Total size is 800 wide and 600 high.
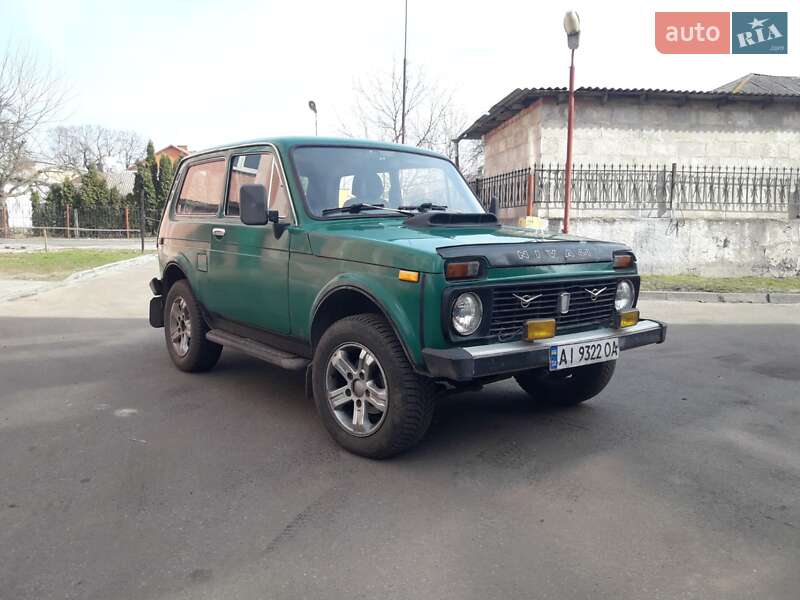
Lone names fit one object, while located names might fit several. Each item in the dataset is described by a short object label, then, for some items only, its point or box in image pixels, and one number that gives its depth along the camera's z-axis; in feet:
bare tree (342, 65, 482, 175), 86.41
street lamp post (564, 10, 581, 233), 40.24
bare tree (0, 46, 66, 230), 102.22
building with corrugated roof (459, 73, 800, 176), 54.90
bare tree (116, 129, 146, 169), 277.85
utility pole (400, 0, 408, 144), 73.20
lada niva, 11.70
